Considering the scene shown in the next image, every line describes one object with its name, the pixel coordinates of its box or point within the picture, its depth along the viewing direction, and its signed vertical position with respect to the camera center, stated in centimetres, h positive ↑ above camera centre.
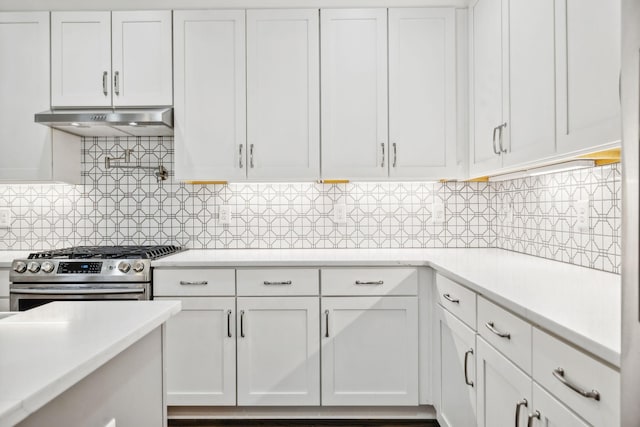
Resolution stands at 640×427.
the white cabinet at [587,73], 121 +44
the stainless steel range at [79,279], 222 -34
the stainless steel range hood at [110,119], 241 +55
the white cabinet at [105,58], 255 +94
